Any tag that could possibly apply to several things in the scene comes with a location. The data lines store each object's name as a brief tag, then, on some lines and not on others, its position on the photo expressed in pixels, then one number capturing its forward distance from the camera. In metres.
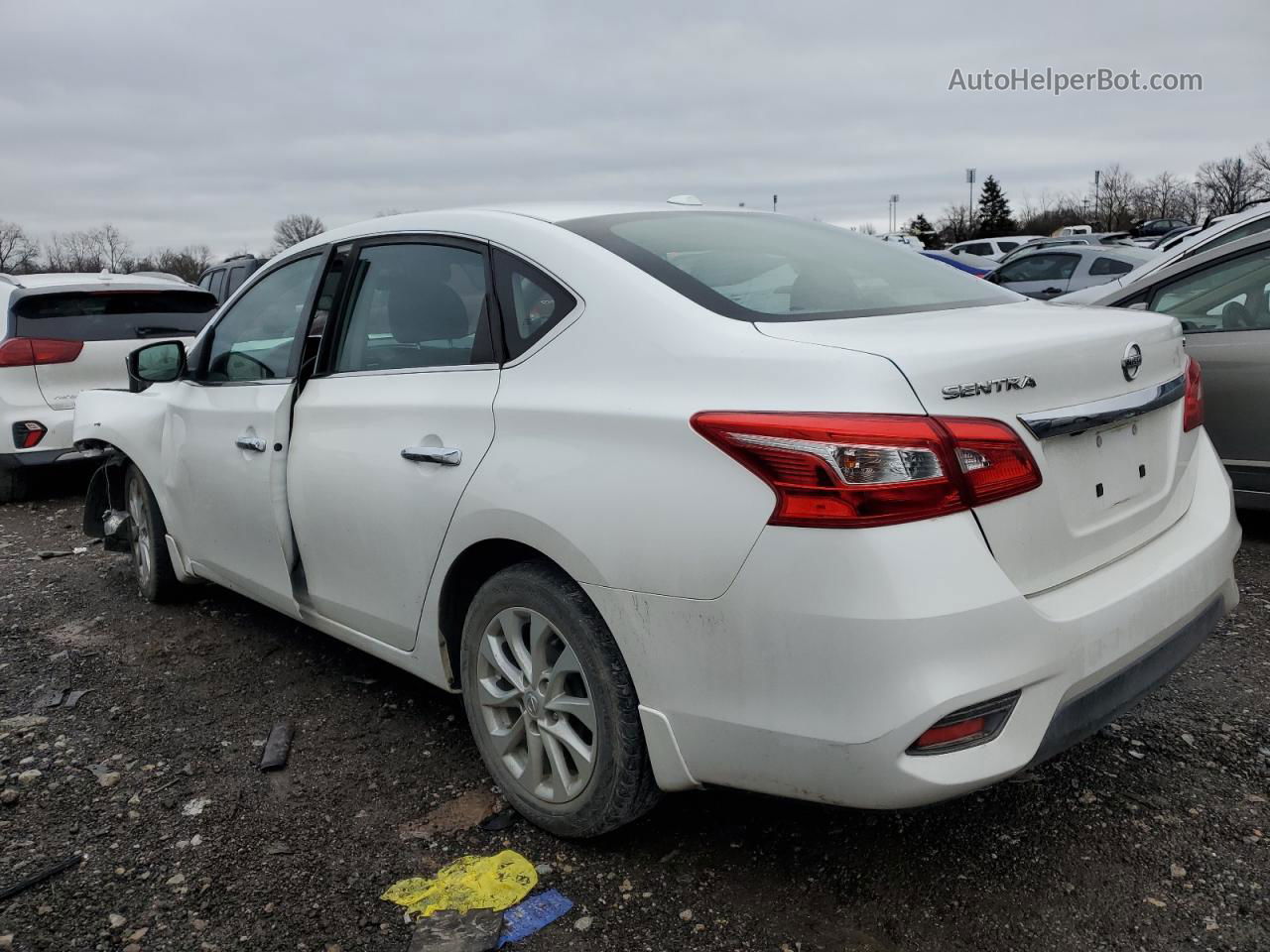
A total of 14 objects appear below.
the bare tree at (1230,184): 68.75
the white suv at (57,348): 7.35
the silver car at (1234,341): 4.74
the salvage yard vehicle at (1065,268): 15.25
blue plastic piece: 2.41
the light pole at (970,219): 78.88
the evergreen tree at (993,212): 74.69
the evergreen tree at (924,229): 62.09
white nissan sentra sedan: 2.00
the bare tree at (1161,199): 74.19
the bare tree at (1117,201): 70.62
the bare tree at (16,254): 72.91
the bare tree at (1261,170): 64.38
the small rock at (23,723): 3.66
